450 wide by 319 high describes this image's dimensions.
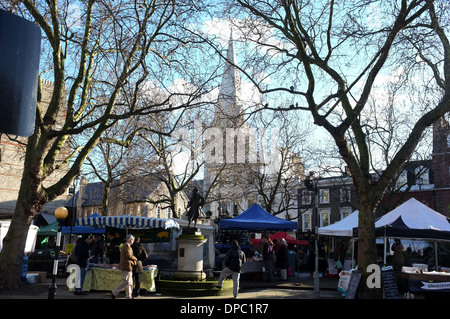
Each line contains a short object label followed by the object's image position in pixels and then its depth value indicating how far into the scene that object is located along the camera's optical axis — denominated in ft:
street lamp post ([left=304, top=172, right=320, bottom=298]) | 47.93
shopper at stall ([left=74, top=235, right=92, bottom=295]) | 46.68
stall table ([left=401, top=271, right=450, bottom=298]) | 34.37
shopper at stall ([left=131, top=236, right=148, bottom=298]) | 42.19
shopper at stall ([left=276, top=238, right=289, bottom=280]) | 66.54
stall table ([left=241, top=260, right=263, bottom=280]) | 66.34
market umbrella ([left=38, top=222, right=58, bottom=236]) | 92.80
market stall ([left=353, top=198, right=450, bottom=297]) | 36.17
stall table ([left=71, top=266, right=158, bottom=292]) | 47.55
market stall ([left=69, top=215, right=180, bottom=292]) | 47.55
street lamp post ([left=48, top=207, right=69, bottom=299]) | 38.96
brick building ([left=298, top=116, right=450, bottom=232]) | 99.19
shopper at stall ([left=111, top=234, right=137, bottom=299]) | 39.63
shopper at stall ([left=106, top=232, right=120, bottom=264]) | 58.80
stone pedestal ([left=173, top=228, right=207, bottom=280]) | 51.55
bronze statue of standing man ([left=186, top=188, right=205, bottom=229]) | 55.47
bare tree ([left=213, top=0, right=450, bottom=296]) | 41.98
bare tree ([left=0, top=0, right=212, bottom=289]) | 45.73
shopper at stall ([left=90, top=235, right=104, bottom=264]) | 68.74
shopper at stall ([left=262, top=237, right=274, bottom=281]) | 64.39
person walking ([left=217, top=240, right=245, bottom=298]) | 43.52
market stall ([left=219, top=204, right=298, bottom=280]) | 67.20
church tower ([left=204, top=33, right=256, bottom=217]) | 102.64
